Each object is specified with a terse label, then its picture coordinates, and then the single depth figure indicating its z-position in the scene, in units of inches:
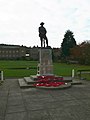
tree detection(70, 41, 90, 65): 1225.5
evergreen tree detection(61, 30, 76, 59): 1502.4
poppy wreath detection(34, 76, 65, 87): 300.1
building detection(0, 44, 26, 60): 2761.2
